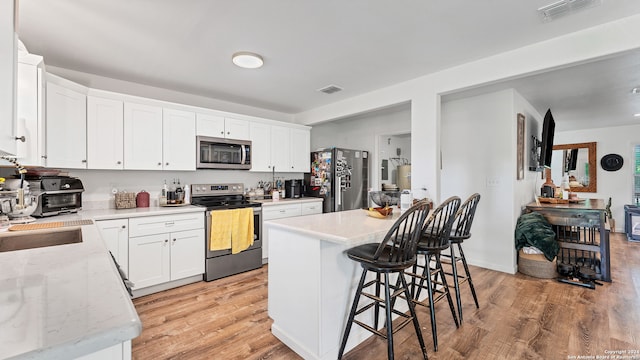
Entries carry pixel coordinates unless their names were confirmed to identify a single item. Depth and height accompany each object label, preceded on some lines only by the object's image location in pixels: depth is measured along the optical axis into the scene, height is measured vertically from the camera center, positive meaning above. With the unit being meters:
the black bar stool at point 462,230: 2.37 -0.44
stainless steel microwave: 3.68 +0.36
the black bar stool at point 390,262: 1.67 -0.50
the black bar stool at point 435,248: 2.05 -0.51
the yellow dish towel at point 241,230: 3.50 -0.63
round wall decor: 6.16 +0.38
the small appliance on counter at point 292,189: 4.77 -0.16
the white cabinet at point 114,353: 0.58 -0.37
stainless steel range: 3.36 -0.63
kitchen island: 1.83 -0.71
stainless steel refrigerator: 4.69 +0.02
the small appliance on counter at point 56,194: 2.33 -0.12
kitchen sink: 1.61 -0.36
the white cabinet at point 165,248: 2.89 -0.75
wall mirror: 6.47 +0.38
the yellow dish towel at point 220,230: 3.35 -0.60
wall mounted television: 3.87 +0.57
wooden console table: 3.29 -0.66
